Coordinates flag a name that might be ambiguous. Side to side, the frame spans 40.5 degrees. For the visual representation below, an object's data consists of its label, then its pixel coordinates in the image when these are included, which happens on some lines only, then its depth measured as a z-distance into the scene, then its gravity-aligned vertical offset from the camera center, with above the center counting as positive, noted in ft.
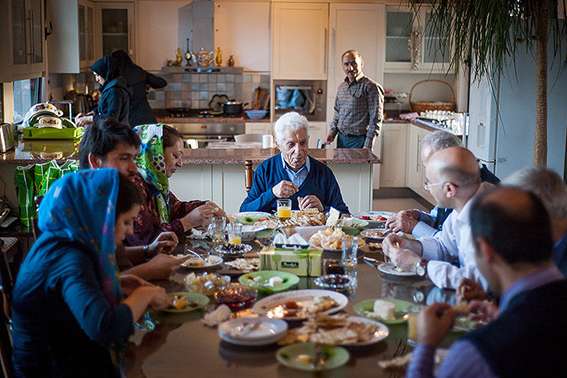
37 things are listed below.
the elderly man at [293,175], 13.37 -1.58
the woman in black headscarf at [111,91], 19.10 -0.17
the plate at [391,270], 9.21 -2.22
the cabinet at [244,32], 27.27 +1.89
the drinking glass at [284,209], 11.86 -1.89
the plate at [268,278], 8.55 -2.22
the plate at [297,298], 7.90 -2.25
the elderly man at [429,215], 10.87 -1.94
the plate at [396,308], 7.58 -2.26
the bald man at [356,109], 22.53 -0.67
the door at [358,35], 27.02 +1.79
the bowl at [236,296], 8.09 -2.25
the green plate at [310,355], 6.54 -2.34
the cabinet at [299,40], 26.96 +1.60
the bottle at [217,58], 27.45 +0.96
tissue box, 9.17 -2.09
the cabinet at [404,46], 27.68 +1.46
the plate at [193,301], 7.94 -2.27
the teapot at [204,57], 27.27 +0.98
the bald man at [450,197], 8.75 -1.30
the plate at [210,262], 9.59 -2.22
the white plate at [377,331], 7.00 -2.29
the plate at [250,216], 12.06 -2.08
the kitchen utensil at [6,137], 17.39 -1.24
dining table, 6.52 -2.39
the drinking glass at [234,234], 10.64 -2.06
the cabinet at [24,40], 17.40 +1.07
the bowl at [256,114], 27.50 -1.01
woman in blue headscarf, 6.51 -1.76
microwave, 28.27 -0.52
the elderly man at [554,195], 7.43 -1.02
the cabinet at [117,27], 27.02 +2.00
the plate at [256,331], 6.95 -2.27
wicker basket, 28.27 -0.69
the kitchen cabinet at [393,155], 27.55 -2.44
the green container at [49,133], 18.72 -1.20
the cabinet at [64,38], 22.44 +1.33
